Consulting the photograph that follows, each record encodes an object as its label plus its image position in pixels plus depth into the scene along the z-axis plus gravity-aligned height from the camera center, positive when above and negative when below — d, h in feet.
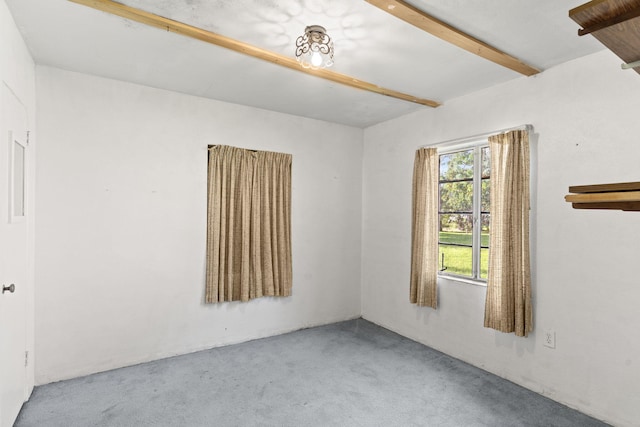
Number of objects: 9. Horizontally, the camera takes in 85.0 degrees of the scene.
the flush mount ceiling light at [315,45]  7.14 +3.57
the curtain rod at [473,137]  9.42 +2.41
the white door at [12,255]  6.56 -0.94
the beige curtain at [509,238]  9.25 -0.63
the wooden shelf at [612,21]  2.26 +1.32
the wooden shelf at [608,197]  2.52 +0.15
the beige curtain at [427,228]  11.98 -0.48
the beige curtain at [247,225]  11.84 -0.44
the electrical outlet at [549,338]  8.86 -3.14
